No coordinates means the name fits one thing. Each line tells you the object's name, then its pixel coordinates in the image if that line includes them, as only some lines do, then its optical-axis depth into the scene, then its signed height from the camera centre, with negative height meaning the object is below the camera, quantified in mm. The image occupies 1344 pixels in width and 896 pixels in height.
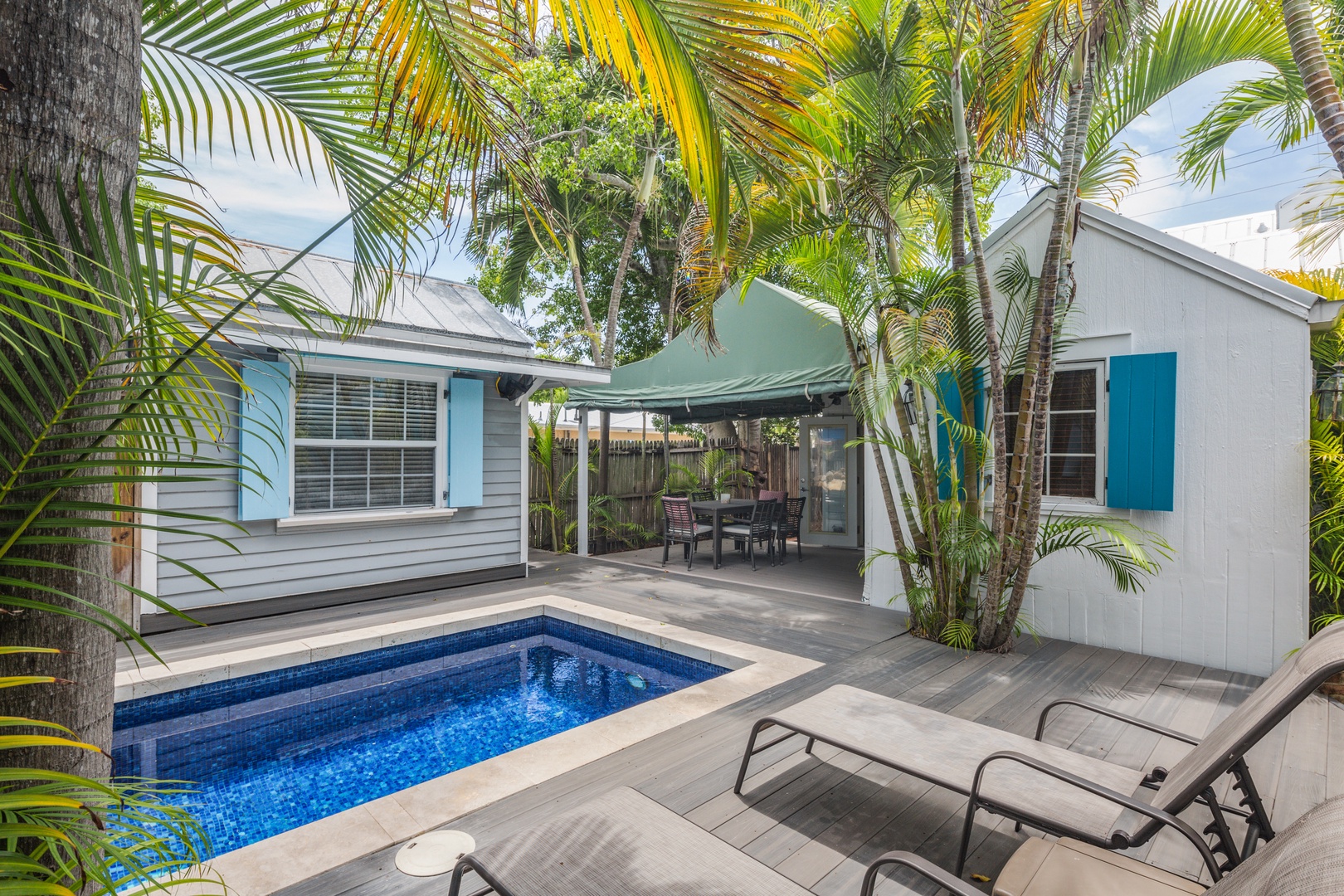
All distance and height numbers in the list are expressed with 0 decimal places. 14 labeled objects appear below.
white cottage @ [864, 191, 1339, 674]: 4340 +108
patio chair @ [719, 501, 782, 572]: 8516 -998
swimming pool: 3529 -1794
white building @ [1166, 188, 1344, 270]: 10508 +3783
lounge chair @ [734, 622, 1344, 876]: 1658 -1128
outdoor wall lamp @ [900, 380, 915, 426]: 5566 +475
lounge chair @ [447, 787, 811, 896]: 1797 -1173
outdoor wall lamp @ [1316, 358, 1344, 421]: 4496 +444
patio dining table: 8445 -752
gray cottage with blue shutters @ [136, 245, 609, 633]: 5750 -266
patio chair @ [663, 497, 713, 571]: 8570 -994
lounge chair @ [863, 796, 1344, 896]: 871 -1000
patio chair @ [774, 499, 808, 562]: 9039 -948
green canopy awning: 6871 +990
